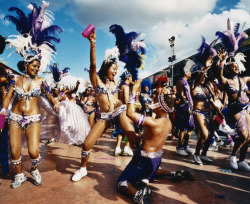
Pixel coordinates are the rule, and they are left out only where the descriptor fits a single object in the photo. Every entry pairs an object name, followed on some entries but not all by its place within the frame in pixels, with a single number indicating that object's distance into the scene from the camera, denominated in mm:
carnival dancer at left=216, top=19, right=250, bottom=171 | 3660
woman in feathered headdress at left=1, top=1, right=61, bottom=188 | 2836
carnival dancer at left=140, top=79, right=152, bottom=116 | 5730
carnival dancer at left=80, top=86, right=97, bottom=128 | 6721
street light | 20341
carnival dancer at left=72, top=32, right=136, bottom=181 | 2977
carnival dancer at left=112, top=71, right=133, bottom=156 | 3642
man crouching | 2289
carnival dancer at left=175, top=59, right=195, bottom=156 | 4375
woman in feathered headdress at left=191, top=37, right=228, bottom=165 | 3998
